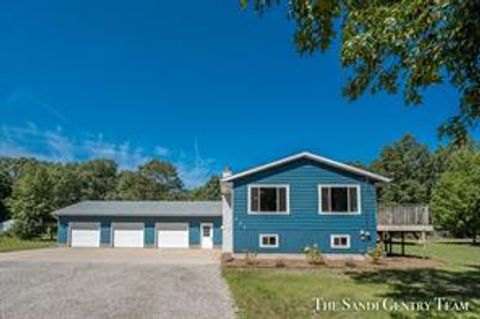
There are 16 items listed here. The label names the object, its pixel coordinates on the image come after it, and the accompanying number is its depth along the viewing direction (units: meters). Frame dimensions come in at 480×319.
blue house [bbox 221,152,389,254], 18.39
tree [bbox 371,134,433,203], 50.28
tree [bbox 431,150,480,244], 34.69
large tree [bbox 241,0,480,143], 3.90
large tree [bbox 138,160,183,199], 58.85
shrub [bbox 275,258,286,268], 15.11
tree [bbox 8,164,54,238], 35.00
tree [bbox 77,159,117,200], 54.66
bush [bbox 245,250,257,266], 15.97
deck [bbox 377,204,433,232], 18.77
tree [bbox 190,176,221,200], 52.78
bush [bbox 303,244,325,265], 16.17
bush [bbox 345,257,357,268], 15.55
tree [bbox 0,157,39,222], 47.29
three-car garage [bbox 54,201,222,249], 28.78
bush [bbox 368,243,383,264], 16.72
